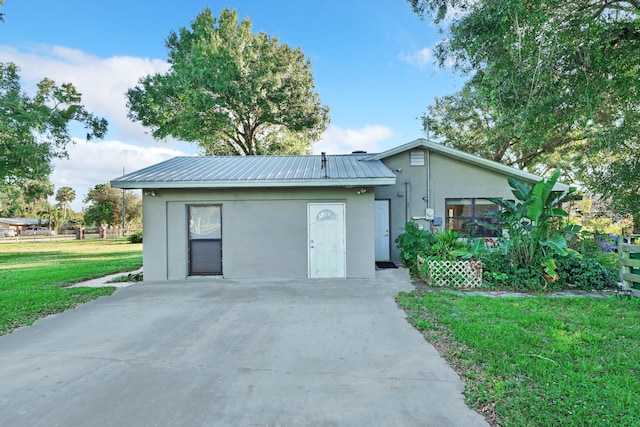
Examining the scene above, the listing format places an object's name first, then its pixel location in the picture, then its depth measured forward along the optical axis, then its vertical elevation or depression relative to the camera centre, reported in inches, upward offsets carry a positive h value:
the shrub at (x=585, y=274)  268.2 -53.3
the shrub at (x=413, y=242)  335.9 -29.2
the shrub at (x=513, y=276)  264.8 -54.4
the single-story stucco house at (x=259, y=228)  308.8 -11.3
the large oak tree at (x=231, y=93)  687.1 +295.0
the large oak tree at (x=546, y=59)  238.1 +137.1
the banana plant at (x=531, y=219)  265.1 -3.8
